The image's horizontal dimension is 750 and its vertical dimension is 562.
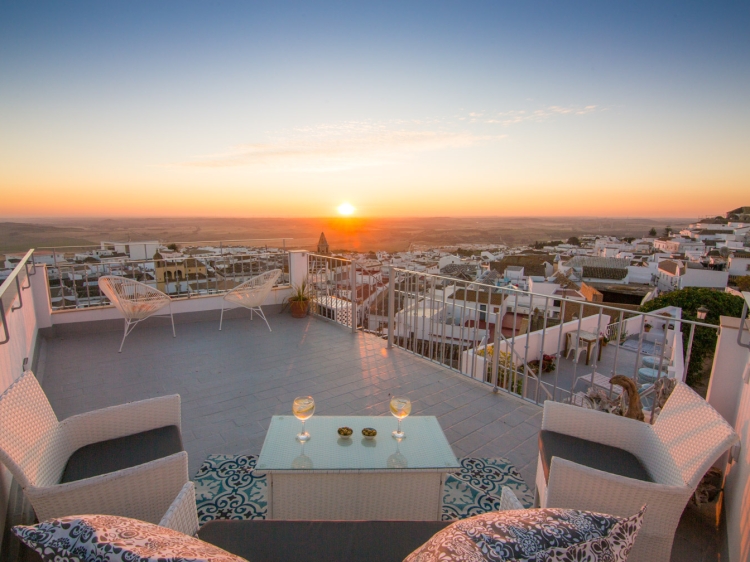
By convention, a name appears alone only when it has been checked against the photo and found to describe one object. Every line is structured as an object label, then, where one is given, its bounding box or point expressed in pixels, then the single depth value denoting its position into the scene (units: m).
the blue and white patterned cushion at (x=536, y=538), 0.76
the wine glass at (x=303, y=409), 1.96
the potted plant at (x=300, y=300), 6.09
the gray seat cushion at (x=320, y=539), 1.28
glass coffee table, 1.78
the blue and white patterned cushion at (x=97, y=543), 0.68
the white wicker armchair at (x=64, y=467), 1.41
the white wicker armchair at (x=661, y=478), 1.49
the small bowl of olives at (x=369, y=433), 2.03
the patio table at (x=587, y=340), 8.72
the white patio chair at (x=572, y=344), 8.80
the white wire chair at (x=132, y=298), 4.52
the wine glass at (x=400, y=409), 2.03
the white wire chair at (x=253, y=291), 5.39
